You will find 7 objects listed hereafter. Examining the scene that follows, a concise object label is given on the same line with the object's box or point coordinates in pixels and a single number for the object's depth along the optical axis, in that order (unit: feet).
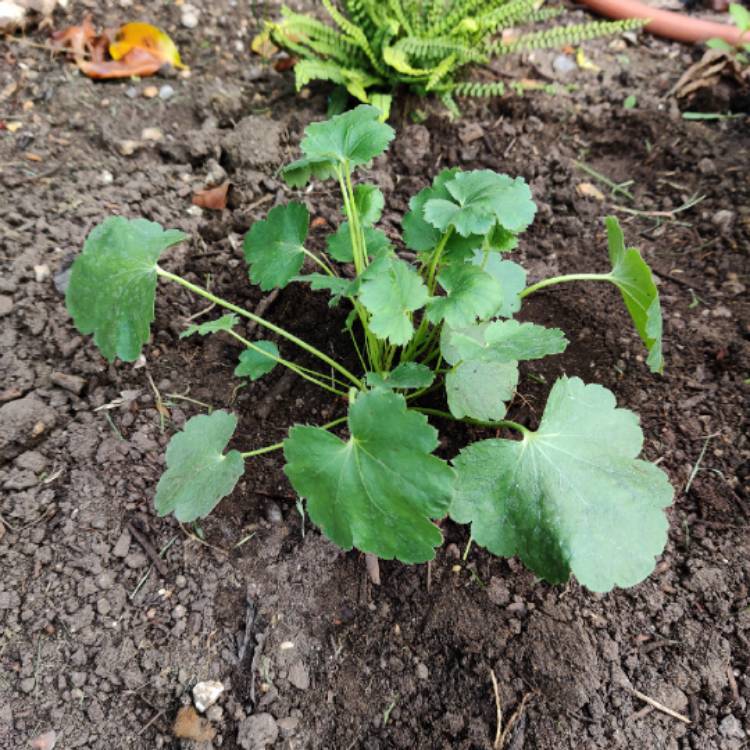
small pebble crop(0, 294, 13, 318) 1.36
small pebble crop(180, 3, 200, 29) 2.01
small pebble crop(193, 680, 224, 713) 1.07
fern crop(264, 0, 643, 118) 1.73
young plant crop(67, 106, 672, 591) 0.96
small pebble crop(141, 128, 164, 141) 1.73
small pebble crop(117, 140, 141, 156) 1.67
